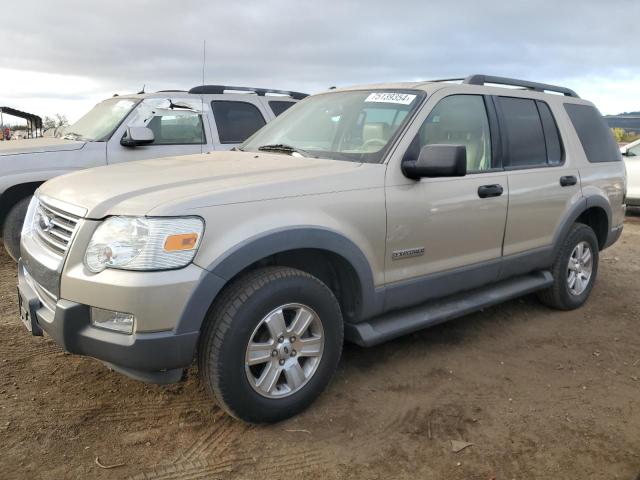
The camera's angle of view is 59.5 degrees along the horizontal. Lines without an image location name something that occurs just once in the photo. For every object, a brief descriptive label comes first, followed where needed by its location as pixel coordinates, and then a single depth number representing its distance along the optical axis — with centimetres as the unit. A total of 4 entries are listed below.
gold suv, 253
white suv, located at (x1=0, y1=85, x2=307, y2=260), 560
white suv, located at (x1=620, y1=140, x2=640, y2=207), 989
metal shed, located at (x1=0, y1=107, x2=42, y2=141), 1098
